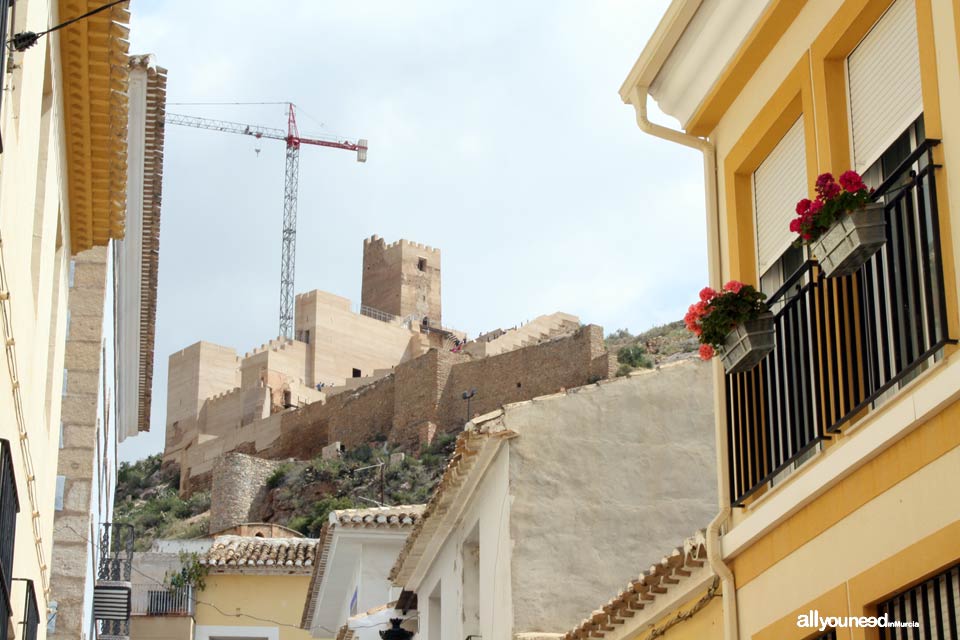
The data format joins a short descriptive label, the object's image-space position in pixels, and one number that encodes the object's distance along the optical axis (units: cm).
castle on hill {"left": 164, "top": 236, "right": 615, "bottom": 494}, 6462
